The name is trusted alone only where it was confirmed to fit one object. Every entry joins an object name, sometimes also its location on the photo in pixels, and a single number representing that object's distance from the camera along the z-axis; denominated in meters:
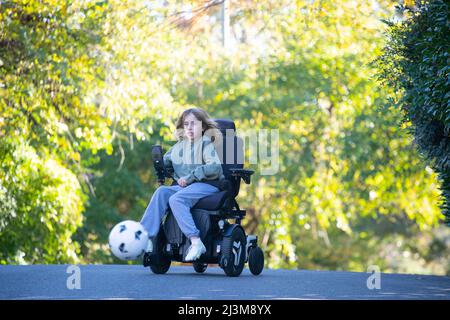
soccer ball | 16.55
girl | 17.61
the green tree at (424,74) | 15.99
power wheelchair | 18.09
